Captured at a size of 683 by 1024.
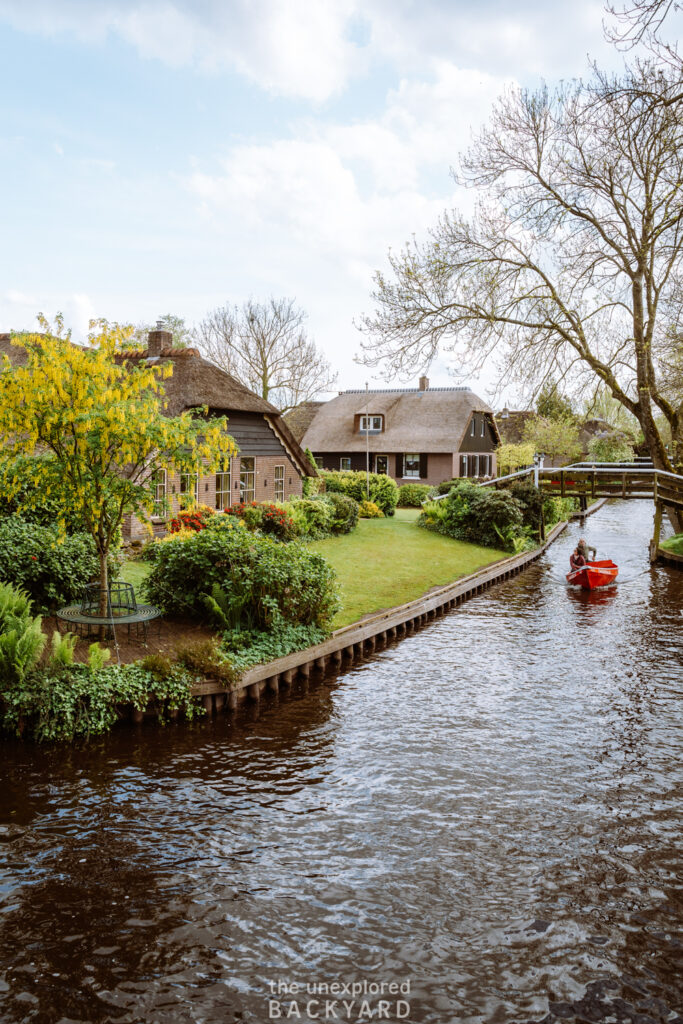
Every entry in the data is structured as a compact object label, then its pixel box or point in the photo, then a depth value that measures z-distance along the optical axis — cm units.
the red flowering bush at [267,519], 2292
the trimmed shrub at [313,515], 2619
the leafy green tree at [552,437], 6212
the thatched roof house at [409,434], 4891
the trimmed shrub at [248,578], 1317
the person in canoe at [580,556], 2298
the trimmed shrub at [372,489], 3544
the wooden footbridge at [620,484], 2761
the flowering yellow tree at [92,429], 1105
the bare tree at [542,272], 2269
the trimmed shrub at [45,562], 1323
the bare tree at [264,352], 4794
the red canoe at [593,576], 2206
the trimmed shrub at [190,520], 2065
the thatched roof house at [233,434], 2408
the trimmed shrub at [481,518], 2820
